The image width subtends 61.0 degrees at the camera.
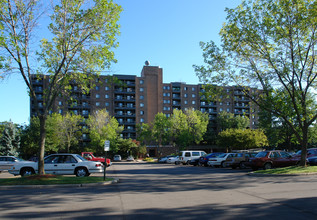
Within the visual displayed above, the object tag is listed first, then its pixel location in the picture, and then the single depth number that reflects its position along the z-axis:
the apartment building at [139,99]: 78.75
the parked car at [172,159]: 39.24
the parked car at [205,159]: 27.57
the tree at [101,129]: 56.82
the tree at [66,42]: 14.31
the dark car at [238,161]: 23.48
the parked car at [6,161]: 23.67
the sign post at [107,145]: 14.71
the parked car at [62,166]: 16.38
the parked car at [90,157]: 28.39
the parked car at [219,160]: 25.27
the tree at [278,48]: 18.62
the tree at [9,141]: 46.47
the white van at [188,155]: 33.26
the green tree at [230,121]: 81.25
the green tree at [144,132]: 57.94
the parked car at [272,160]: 19.62
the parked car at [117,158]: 57.28
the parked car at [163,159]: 42.42
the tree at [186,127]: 55.96
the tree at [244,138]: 53.66
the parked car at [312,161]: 22.32
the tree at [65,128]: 52.78
